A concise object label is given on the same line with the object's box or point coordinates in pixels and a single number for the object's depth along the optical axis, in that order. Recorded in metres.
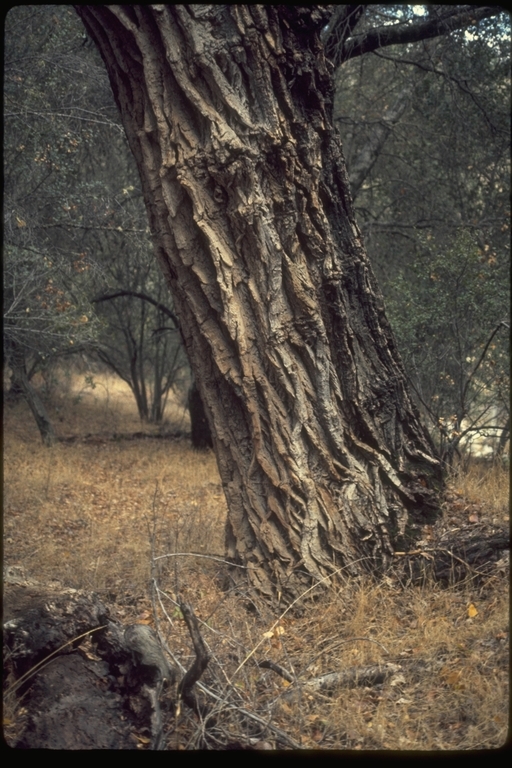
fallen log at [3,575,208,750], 2.85
